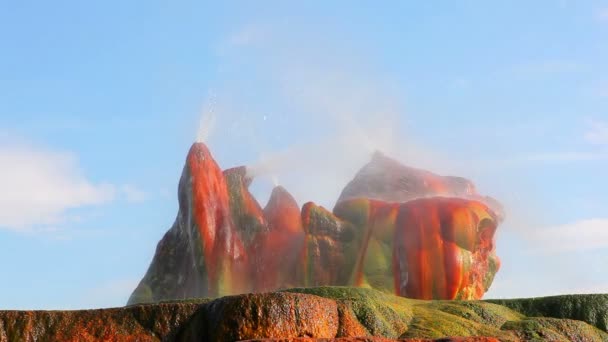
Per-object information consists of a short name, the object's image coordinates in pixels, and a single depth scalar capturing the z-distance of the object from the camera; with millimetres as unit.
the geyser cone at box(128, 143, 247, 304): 29656
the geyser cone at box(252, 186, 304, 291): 29906
